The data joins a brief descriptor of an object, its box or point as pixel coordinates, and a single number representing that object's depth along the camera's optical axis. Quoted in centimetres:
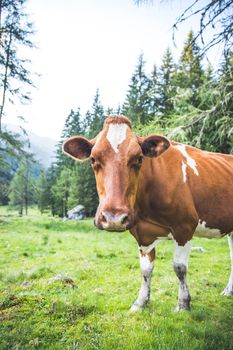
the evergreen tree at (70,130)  5400
